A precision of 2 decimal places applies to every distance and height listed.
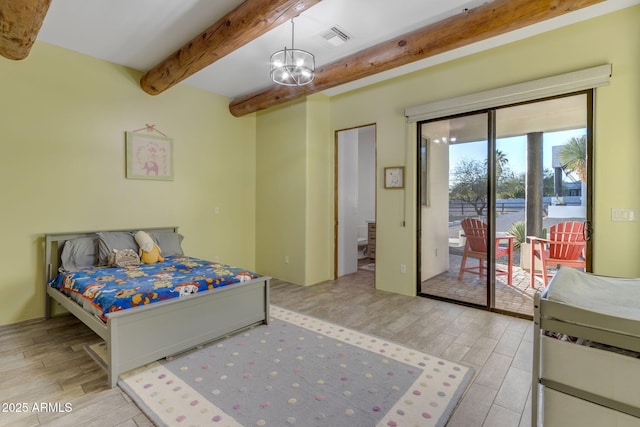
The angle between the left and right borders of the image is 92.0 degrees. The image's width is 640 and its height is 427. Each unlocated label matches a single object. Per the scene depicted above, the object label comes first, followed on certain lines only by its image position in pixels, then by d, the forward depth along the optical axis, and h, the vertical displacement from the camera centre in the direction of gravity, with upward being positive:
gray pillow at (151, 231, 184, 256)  3.82 -0.44
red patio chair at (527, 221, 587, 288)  3.04 -0.41
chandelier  2.76 +1.29
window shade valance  2.77 +1.17
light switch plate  2.67 -0.06
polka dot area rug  1.78 -1.18
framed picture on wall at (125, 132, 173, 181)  3.88 +0.67
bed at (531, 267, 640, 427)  1.17 -0.62
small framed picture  4.09 +0.42
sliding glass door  3.04 +0.16
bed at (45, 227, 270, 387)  2.17 -0.78
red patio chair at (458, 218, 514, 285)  3.50 -0.46
